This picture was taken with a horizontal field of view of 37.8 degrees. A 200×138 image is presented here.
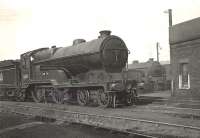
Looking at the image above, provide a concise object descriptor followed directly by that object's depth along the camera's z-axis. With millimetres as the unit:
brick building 18594
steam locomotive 14695
